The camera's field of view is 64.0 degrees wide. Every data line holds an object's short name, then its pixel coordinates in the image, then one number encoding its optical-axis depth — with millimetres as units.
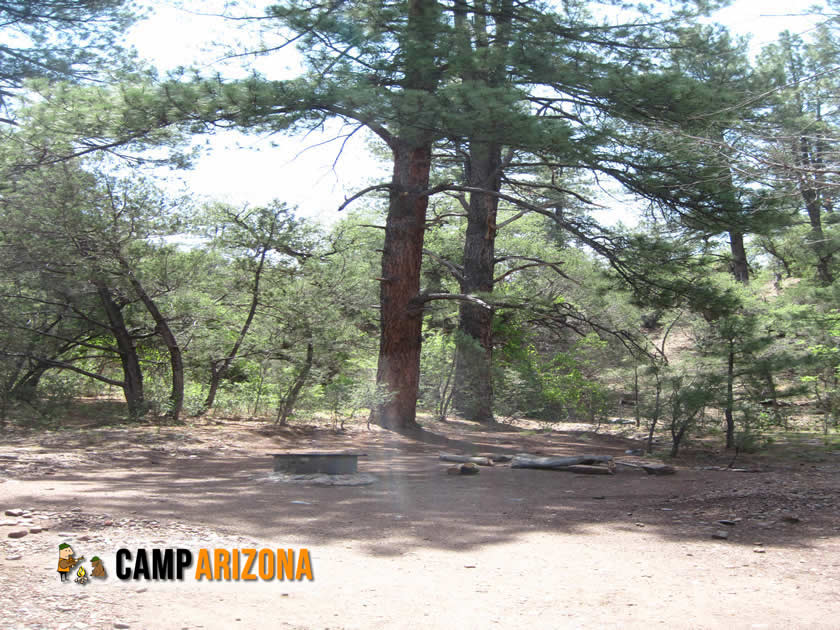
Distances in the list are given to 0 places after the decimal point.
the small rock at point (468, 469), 7863
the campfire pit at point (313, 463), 7266
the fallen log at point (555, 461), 8484
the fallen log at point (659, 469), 8078
